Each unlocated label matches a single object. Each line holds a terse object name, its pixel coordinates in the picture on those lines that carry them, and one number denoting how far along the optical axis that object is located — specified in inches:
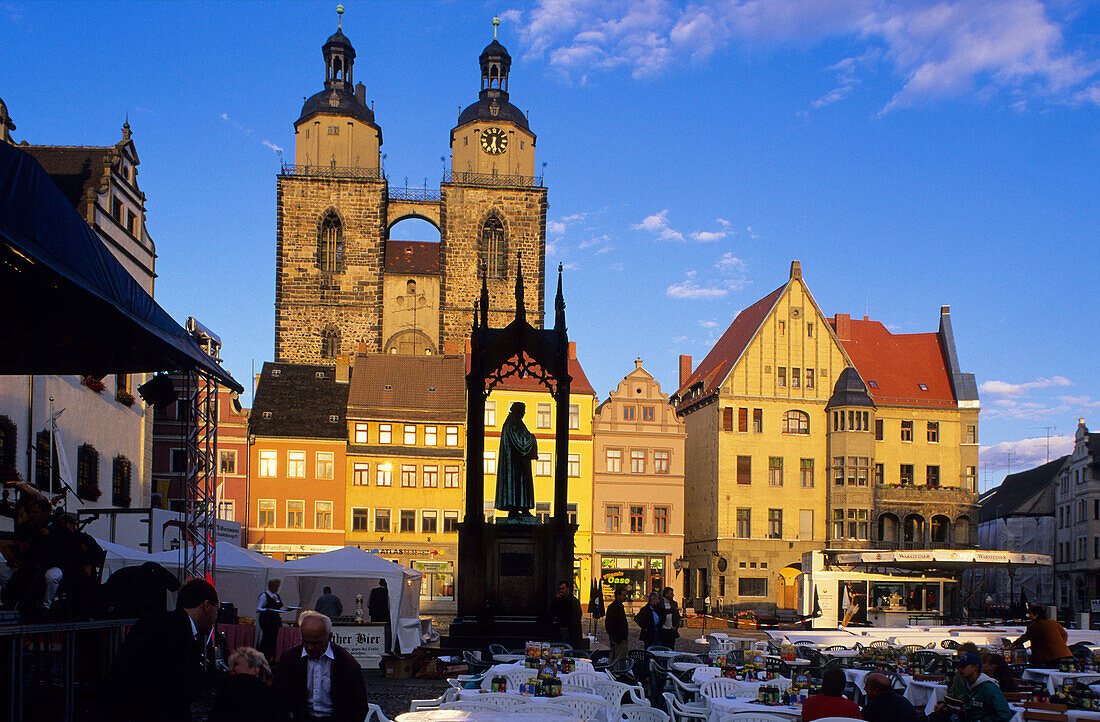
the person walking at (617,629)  609.9
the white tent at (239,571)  824.9
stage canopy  328.2
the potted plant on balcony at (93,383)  992.5
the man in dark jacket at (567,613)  653.3
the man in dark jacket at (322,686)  269.1
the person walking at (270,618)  647.1
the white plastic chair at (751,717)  347.9
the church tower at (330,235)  2347.4
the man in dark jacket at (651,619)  668.1
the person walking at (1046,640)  533.0
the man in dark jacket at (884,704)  330.6
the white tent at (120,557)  764.0
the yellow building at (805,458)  2030.0
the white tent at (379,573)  853.8
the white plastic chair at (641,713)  365.7
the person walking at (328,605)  769.6
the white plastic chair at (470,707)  353.4
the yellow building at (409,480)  1904.5
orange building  1859.0
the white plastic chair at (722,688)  458.6
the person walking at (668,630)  683.4
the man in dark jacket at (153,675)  241.4
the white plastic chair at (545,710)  341.1
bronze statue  685.9
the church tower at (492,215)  2400.3
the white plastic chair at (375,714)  333.4
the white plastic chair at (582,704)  363.3
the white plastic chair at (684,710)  434.0
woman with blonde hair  244.1
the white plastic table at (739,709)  382.0
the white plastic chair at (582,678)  445.7
